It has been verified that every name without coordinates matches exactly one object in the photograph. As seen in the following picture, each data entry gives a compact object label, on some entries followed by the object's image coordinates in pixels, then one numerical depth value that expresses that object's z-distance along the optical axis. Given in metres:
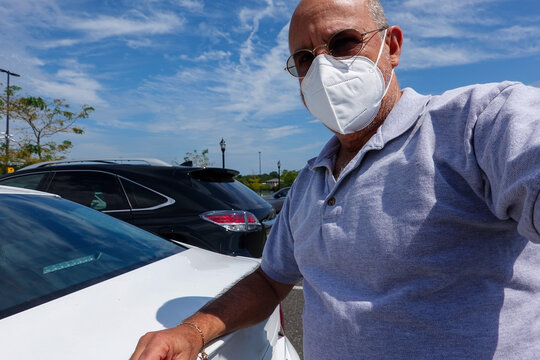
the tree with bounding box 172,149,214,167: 32.65
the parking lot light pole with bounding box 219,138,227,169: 22.06
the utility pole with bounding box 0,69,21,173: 18.43
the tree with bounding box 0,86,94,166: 18.66
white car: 1.06
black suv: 3.93
